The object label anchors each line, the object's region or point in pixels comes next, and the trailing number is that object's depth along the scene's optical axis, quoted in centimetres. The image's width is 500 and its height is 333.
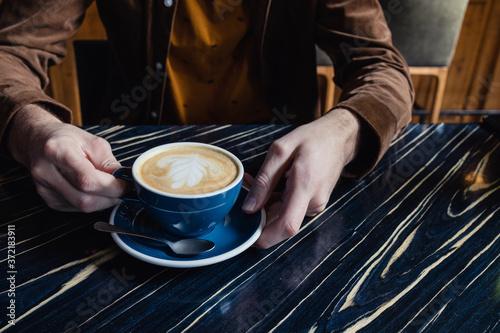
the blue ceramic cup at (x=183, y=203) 55
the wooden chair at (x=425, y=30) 204
